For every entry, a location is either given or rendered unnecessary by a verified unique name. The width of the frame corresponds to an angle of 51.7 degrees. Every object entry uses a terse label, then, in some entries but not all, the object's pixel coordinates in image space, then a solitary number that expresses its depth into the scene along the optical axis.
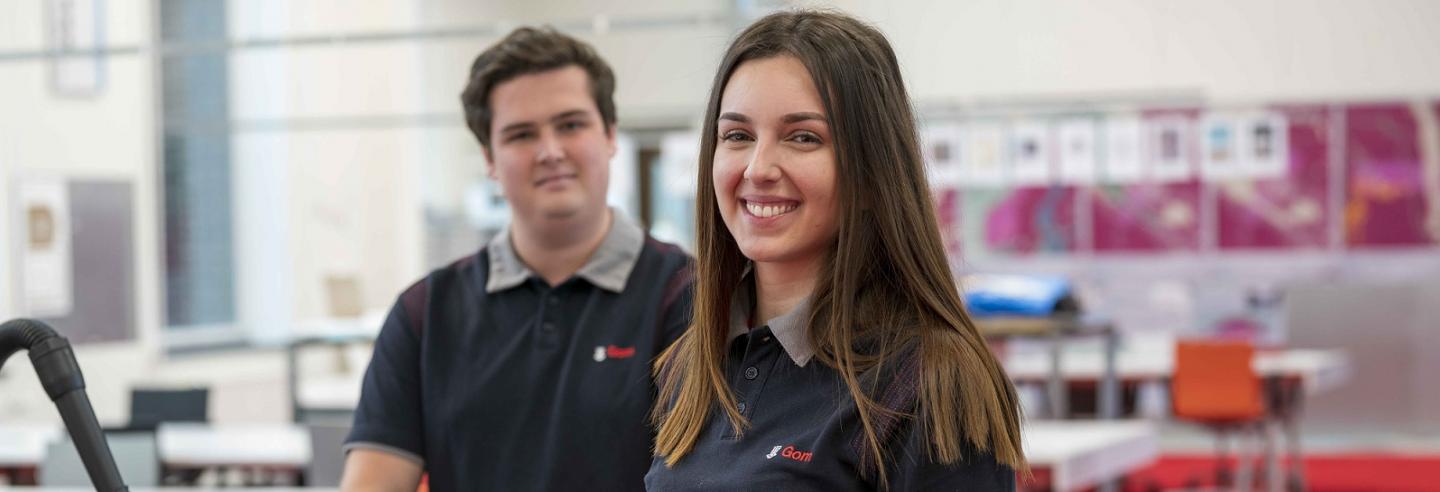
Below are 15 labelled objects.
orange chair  7.03
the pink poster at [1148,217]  9.52
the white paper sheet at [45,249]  6.83
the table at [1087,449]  4.09
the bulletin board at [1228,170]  9.25
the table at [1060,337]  4.69
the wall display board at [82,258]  6.88
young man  1.96
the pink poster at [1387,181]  9.36
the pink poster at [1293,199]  9.34
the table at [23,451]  4.79
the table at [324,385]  6.33
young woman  1.29
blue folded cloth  5.51
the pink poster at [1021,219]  9.64
